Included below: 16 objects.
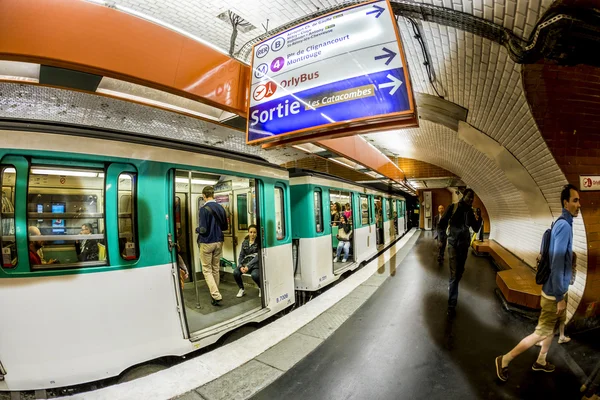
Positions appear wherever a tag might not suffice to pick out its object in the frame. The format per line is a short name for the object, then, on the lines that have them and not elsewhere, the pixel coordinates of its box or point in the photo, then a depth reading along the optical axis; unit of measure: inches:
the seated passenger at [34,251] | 90.8
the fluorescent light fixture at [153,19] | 96.0
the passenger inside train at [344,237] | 308.5
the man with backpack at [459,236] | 158.7
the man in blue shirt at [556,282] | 90.8
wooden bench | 148.6
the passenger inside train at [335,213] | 337.4
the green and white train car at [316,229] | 218.1
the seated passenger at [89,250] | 103.4
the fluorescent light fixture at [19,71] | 88.6
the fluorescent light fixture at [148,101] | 104.7
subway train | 88.7
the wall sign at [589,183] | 117.8
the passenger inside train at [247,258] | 181.0
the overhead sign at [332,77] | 77.2
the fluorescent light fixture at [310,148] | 199.1
